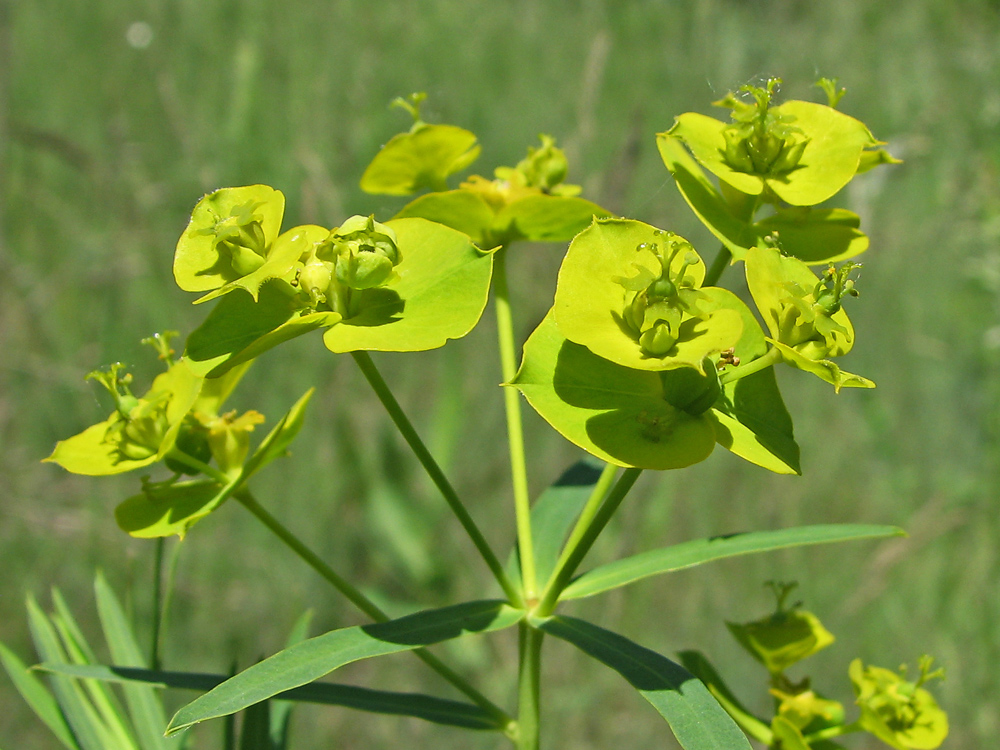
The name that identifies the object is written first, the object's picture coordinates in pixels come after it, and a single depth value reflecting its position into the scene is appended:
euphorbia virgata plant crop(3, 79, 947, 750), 0.24
